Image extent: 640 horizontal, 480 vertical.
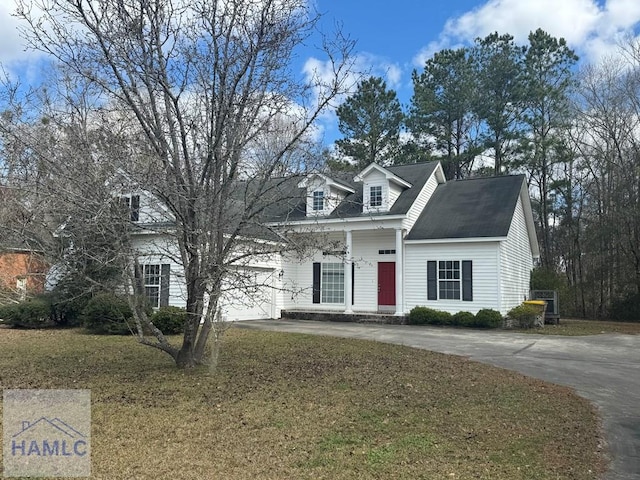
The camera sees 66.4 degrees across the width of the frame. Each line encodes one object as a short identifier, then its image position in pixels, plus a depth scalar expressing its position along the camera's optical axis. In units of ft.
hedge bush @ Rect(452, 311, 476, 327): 58.63
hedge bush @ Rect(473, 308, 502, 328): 57.41
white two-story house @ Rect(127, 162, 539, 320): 60.49
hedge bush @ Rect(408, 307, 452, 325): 60.25
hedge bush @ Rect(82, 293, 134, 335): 45.75
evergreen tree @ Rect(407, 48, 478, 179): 108.68
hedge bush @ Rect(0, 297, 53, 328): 50.29
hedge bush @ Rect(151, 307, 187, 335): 44.70
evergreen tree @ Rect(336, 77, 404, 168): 112.57
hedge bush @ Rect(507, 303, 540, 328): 59.36
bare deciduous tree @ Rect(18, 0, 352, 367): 23.68
